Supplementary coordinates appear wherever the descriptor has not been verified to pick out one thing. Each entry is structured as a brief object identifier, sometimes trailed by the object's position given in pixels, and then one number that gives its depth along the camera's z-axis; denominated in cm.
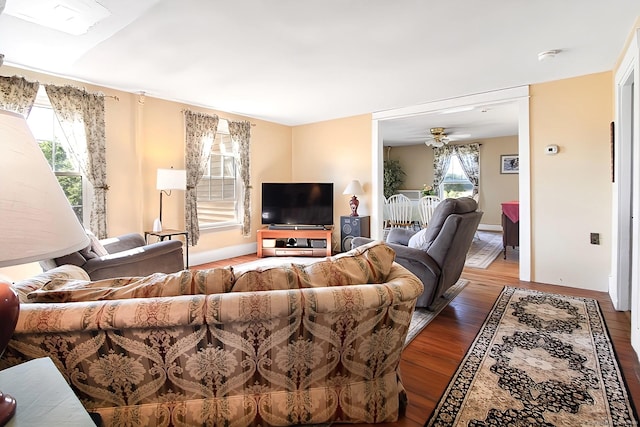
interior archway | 379
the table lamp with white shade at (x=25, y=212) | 59
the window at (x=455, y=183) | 831
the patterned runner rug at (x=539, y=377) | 157
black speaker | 509
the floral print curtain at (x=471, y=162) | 805
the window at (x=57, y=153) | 336
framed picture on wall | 759
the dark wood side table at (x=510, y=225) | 495
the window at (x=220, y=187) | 496
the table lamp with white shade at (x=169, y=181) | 391
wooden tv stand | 520
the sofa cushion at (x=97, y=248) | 260
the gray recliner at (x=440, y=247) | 276
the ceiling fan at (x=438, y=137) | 641
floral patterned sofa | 115
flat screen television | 546
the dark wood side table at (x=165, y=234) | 390
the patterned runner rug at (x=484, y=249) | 476
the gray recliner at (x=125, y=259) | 240
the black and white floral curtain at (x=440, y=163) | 844
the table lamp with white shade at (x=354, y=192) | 518
